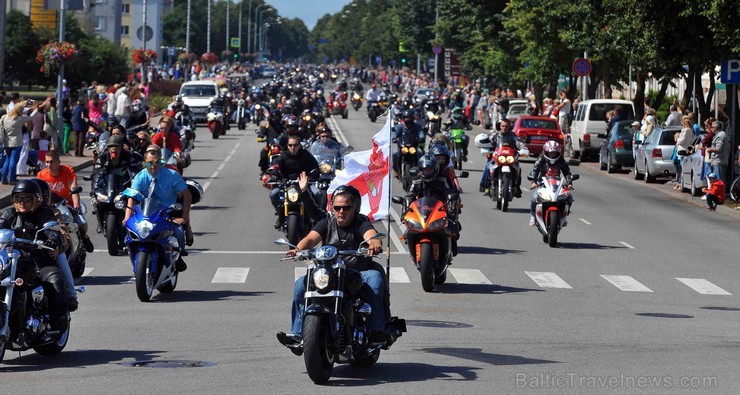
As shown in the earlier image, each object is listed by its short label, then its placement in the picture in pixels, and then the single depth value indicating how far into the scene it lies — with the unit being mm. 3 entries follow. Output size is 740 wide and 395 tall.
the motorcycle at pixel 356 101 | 100625
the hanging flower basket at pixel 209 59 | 139625
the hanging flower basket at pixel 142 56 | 74875
